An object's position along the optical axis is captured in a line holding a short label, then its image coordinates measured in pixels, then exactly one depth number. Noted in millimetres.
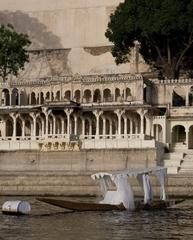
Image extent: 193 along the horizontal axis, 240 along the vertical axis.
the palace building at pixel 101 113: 50003
